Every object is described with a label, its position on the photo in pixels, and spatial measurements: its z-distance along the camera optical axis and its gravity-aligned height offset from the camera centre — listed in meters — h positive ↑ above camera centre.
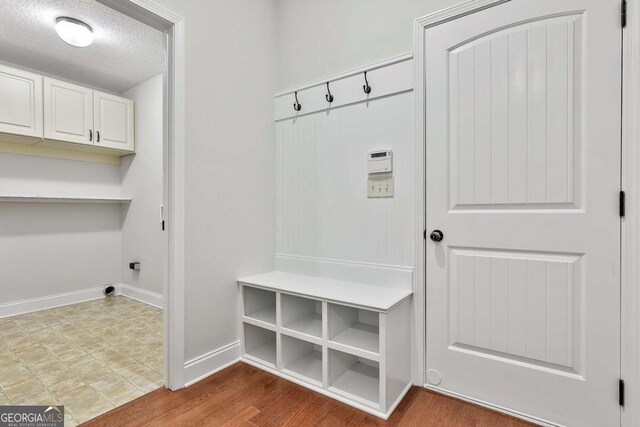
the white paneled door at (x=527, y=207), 1.34 +0.02
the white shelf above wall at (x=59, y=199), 2.97 +0.13
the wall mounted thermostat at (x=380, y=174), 1.88 +0.24
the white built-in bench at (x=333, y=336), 1.57 -0.73
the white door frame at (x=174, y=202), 1.75 +0.05
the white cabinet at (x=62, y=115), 2.81 +0.99
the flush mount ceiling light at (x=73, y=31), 2.40 +1.44
